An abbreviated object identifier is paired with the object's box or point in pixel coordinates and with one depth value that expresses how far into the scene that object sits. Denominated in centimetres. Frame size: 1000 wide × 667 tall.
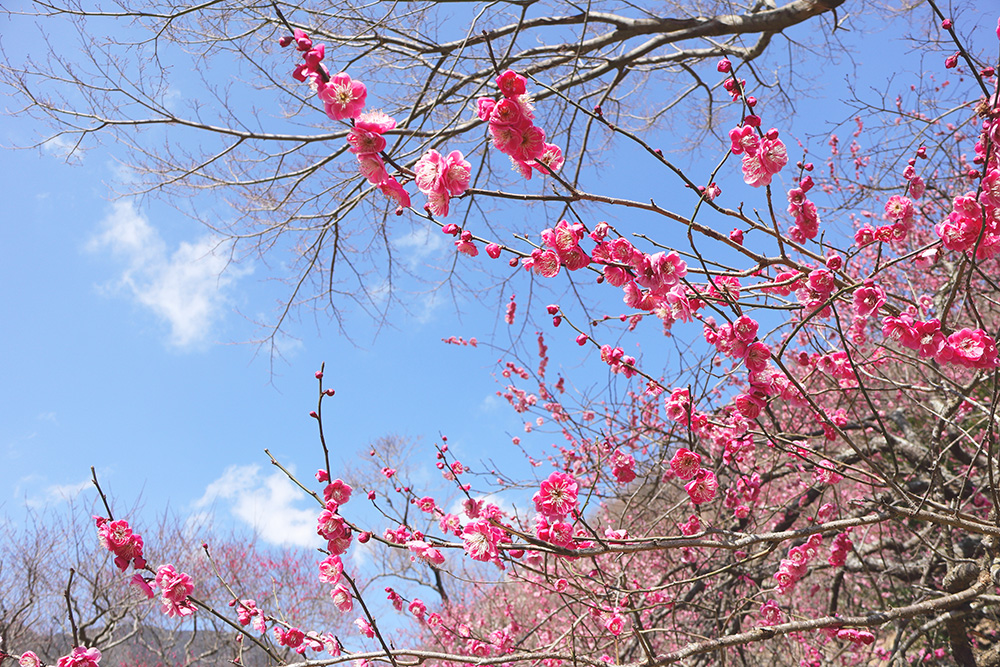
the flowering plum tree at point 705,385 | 73
